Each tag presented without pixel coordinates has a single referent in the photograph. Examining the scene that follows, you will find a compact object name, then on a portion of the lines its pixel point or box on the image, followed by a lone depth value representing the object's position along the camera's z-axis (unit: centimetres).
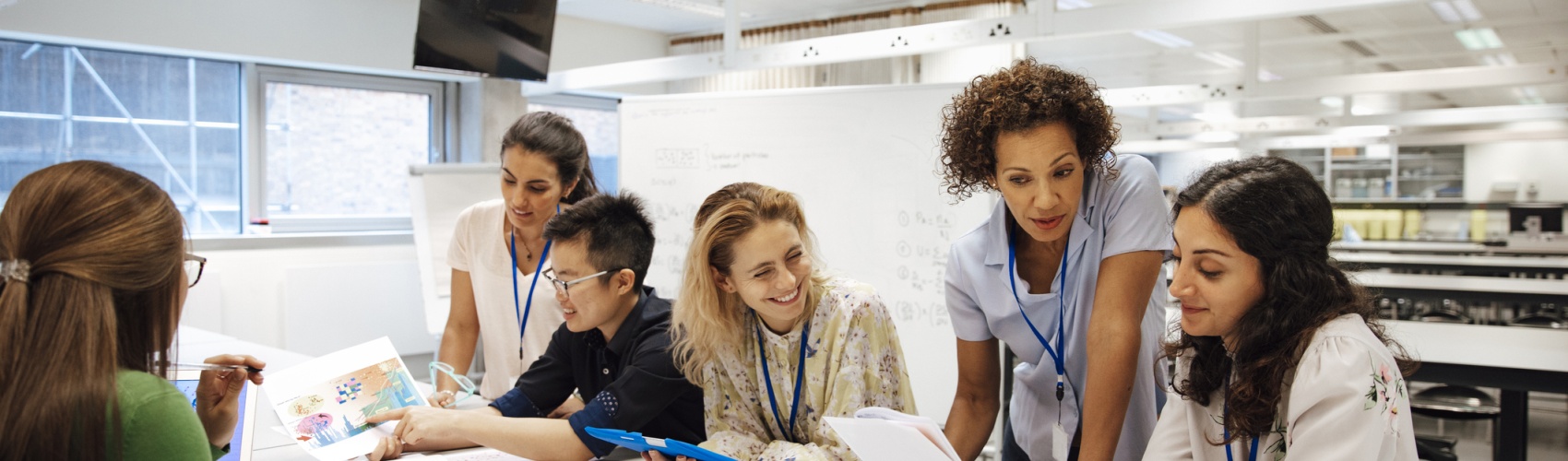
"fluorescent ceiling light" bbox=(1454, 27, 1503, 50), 691
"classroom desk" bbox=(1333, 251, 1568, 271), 591
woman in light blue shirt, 143
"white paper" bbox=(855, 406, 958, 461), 123
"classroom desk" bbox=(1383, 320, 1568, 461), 268
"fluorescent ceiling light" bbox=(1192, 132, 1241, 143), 1055
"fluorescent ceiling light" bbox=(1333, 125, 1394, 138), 846
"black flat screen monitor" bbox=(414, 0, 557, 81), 293
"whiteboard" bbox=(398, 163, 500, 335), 492
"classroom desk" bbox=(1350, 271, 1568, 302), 441
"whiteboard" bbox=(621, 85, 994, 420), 374
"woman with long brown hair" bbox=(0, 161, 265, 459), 104
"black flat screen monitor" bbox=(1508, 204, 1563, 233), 722
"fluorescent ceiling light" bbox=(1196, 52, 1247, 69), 791
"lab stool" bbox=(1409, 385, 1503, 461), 319
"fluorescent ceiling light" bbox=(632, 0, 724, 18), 489
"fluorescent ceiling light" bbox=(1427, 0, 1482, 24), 593
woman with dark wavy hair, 110
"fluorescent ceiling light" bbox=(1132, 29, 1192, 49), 680
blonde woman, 163
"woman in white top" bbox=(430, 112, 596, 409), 222
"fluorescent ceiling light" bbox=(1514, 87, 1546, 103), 1030
